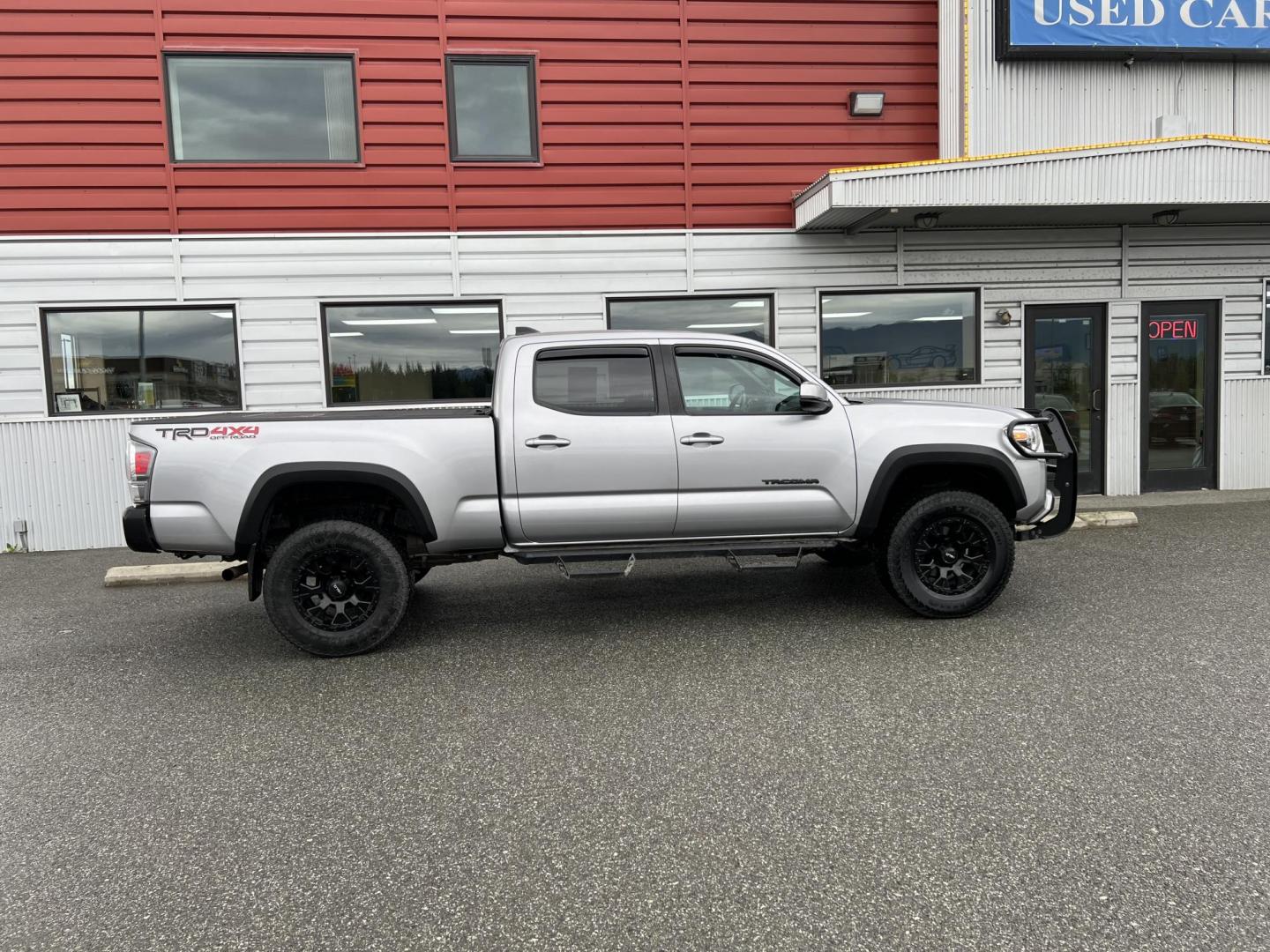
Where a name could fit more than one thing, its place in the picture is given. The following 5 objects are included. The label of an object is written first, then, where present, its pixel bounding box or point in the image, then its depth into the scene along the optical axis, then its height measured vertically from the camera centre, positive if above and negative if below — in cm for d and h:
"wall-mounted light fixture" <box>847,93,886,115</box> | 946 +332
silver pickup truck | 481 -49
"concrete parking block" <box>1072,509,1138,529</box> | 848 -138
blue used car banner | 916 +402
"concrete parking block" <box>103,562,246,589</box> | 734 -142
